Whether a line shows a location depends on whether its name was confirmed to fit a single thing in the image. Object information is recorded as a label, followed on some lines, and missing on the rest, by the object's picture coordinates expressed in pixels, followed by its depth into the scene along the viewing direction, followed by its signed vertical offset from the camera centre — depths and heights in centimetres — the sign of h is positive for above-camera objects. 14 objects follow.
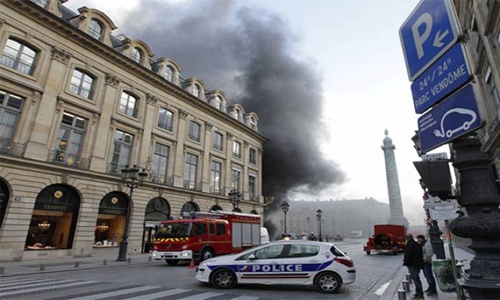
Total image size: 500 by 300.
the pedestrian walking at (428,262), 790 -70
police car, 850 -93
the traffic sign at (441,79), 233 +136
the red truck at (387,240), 2459 -27
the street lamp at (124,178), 1772 +317
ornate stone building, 1823 +761
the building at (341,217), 11481 +738
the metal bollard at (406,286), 772 -129
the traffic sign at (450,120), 229 +98
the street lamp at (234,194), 2750 +377
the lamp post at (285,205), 2819 +286
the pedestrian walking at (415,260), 757 -62
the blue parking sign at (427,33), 242 +179
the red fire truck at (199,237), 1548 -19
